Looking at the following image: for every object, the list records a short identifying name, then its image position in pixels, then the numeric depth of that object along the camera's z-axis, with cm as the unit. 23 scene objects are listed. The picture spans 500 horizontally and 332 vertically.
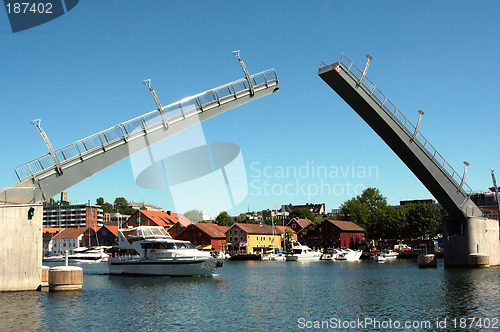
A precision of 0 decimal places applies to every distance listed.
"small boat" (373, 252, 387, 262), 6588
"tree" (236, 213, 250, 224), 10340
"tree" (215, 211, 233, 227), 10456
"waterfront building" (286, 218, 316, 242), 10738
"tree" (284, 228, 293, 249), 9169
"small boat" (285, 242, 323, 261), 6950
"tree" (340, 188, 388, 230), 10475
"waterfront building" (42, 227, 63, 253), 11292
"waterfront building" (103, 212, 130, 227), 18629
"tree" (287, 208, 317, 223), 13800
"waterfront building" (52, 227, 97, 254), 10304
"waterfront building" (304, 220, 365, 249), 9119
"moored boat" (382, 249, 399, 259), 7425
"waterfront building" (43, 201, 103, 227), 18188
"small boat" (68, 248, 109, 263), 7360
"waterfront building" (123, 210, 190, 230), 9638
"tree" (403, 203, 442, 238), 8325
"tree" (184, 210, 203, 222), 6066
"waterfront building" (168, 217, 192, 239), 9004
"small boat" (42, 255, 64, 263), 8169
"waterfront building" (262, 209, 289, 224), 11792
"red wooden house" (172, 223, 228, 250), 8394
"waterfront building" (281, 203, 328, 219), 19020
